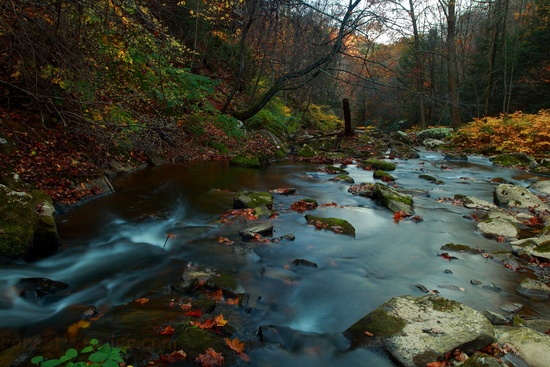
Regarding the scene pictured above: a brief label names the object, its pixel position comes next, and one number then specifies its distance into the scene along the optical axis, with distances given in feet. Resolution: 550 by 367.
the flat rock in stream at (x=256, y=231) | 19.46
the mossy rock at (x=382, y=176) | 39.17
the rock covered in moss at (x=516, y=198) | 27.61
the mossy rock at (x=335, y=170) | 42.94
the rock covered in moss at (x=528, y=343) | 9.64
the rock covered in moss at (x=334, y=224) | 21.49
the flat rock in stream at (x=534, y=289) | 14.37
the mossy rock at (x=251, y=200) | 24.59
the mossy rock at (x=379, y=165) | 45.91
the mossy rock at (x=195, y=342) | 9.45
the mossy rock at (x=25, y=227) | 14.29
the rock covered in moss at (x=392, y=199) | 26.48
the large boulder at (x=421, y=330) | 10.01
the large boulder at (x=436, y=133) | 75.77
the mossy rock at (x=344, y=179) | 37.04
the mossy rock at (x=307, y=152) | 53.31
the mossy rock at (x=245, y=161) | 41.16
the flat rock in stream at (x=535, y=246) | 17.39
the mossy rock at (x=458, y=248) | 19.04
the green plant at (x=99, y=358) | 7.36
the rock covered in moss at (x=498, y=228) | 21.31
